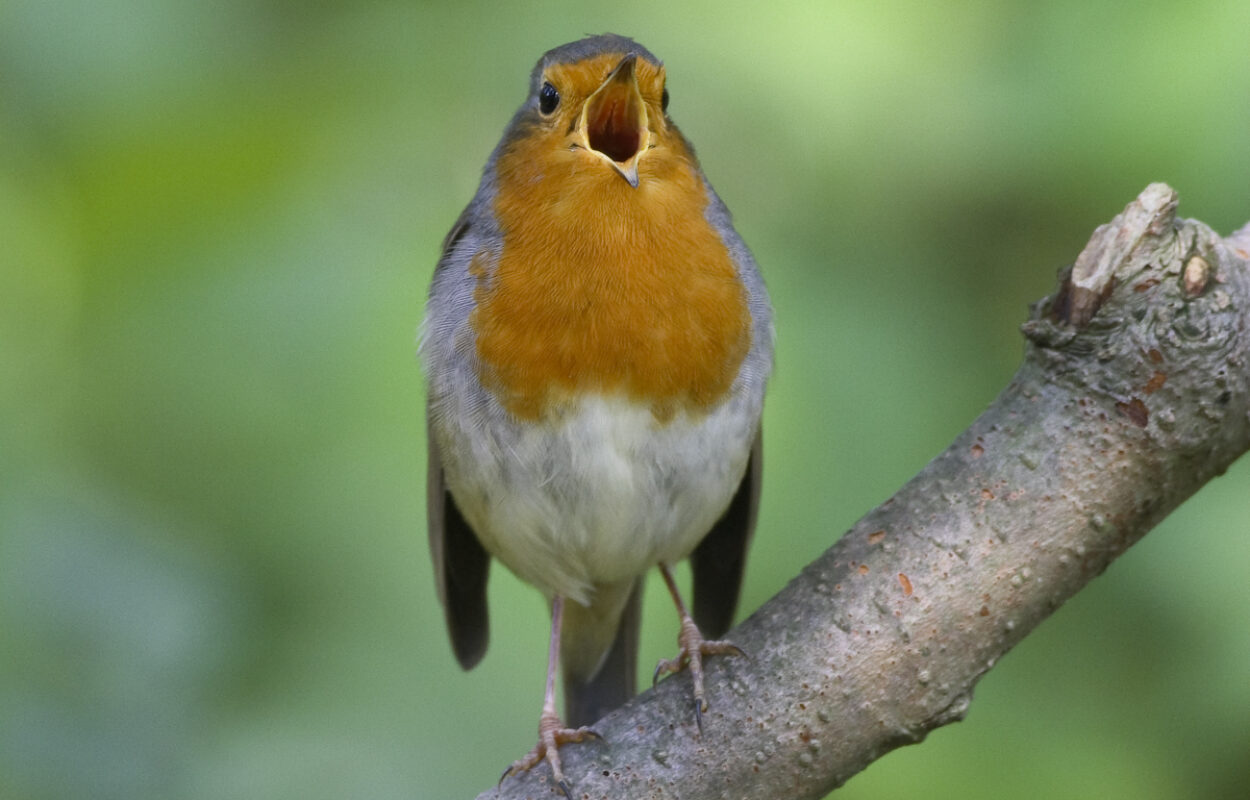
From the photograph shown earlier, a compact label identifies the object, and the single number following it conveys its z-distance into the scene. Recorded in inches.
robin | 213.3
